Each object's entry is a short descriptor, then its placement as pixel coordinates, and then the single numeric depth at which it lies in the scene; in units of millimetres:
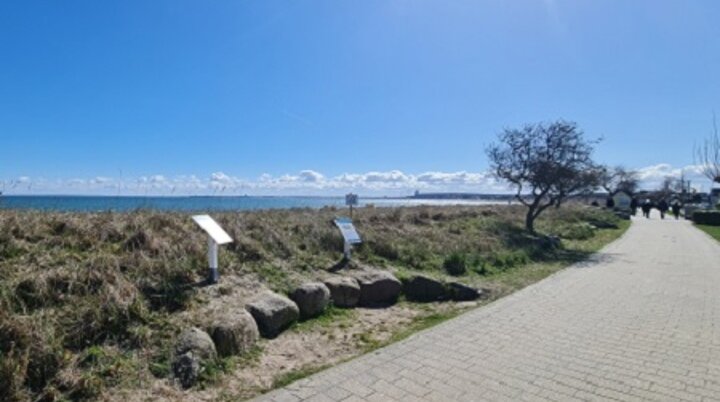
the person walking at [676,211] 40438
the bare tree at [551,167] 20203
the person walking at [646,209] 44031
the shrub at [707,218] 32062
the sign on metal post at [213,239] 6309
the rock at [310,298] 6676
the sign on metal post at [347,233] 9180
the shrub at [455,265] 10510
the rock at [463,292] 8550
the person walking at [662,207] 41775
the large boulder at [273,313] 5809
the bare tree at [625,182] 70188
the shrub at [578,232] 21266
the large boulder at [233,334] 5004
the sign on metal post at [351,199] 12281
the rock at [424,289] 8539
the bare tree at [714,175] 35497
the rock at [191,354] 4340
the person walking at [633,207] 48556
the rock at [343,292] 7414
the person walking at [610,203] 54719
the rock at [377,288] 8000
